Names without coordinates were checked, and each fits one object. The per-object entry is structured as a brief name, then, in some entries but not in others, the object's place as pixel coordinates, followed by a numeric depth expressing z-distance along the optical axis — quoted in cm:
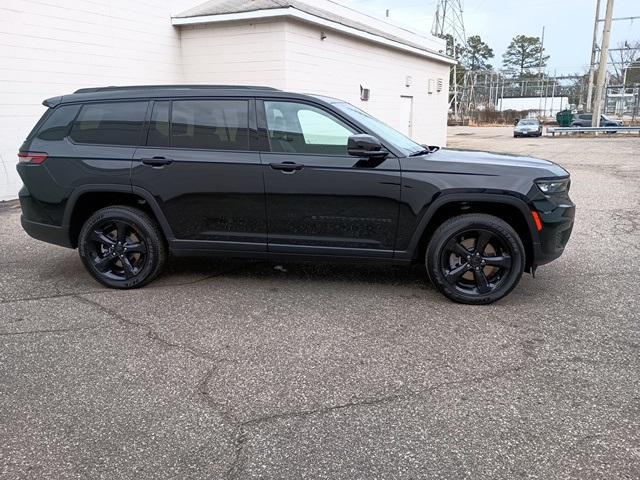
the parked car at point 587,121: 3578
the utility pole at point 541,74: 4955
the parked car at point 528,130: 3403
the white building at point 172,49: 982
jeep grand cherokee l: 461
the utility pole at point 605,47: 2978
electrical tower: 4919
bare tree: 6124
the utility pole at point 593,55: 3766
